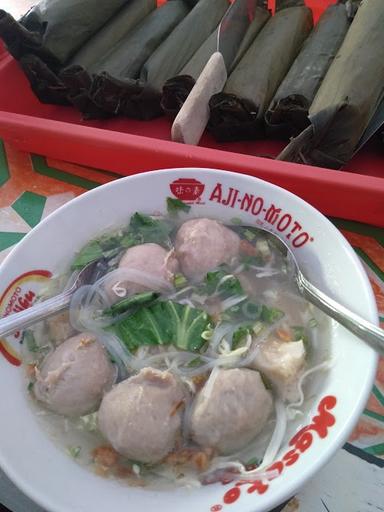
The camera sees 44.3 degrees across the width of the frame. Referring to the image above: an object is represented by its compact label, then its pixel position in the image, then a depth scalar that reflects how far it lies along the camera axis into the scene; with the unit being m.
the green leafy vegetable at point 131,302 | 0.27
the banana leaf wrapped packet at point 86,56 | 0.46
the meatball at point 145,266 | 0.28
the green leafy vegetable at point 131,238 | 0.30
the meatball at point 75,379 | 0.24
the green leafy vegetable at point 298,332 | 0.25
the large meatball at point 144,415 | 0.21
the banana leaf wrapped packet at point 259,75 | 0.41
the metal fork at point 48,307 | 0.25
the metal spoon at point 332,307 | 0.21
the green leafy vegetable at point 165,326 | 0.26
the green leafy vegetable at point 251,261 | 0.29
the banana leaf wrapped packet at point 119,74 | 0.45
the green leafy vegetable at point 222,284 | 0.28
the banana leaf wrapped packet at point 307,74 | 0.40
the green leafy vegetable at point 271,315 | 0.27
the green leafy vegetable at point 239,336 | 0.25
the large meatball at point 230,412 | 0.22
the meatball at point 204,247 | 0.28
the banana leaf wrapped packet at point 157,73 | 0.45
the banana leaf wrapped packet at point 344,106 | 0.37
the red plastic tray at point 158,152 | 0.34
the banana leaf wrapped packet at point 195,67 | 0.43
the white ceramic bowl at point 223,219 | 0.20
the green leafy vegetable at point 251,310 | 0.27
